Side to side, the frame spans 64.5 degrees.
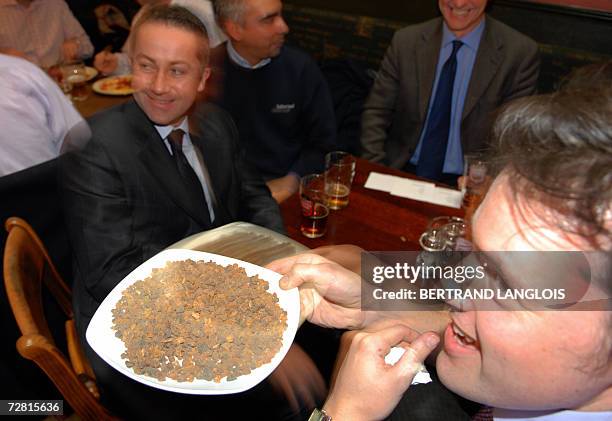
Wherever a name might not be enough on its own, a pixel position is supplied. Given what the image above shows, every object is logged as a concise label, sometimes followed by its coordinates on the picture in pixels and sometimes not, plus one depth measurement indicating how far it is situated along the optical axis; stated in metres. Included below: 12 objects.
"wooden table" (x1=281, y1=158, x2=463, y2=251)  1.56
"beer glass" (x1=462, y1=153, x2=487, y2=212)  1.64
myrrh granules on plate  0.87
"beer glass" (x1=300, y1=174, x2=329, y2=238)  1.56
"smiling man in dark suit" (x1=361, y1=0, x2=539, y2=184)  2.51
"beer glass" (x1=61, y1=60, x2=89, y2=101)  2.59
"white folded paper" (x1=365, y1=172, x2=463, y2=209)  1.82
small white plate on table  2.60
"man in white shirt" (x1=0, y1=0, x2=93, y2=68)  3.07
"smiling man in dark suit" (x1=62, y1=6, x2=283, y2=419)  1.40
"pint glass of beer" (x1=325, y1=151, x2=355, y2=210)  1.73
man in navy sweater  2.37
